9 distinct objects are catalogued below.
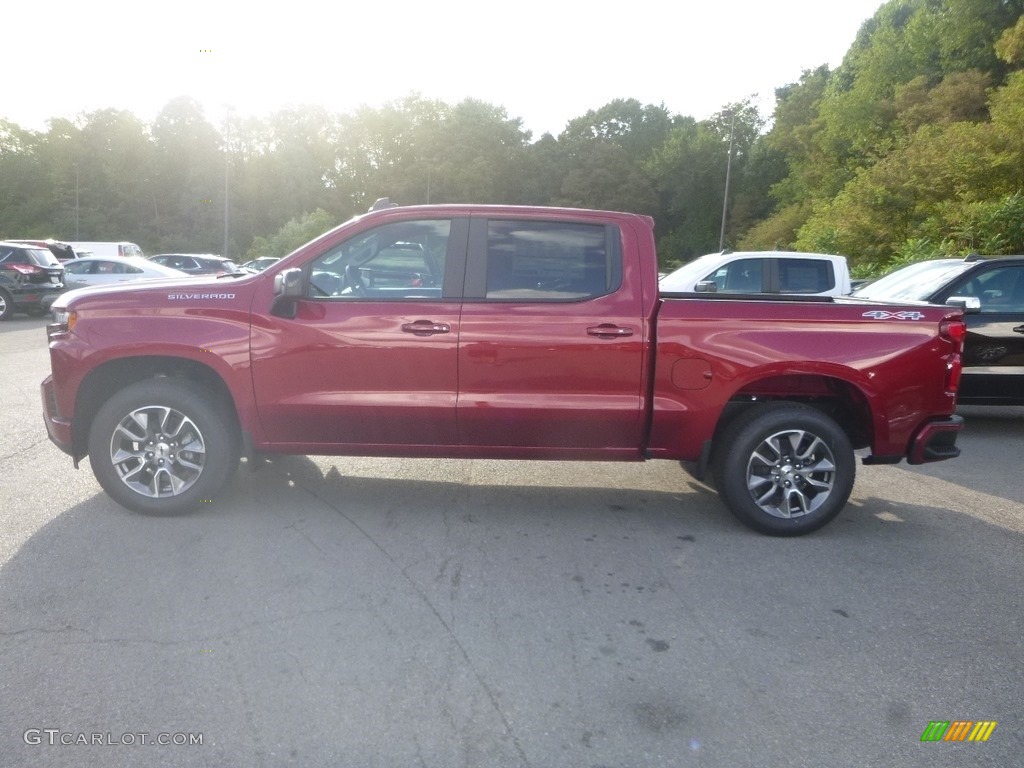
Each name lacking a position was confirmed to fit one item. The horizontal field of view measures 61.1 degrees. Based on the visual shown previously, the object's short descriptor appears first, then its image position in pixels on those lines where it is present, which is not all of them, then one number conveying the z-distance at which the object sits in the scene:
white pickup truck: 11.51
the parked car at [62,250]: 25.88
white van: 32.31
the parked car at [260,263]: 29.41
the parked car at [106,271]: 22.12
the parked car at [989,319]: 8.92
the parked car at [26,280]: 19.39
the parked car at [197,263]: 27.36
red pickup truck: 5.39
